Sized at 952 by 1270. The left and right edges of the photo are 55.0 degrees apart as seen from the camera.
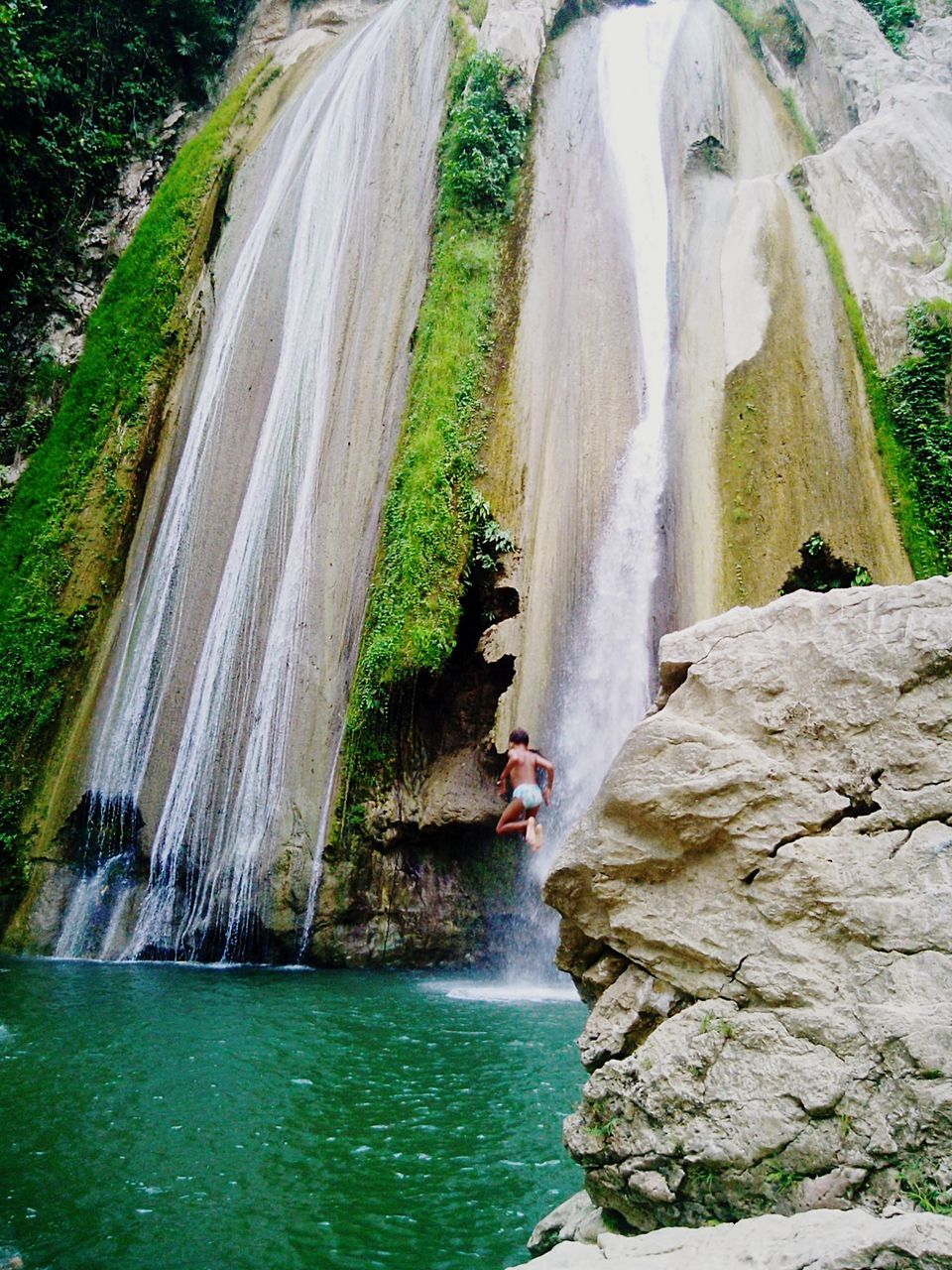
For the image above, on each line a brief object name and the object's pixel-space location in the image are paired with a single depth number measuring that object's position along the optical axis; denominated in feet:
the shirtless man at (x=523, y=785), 26.66
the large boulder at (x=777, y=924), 11.47
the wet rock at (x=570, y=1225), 13.19
